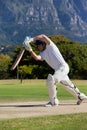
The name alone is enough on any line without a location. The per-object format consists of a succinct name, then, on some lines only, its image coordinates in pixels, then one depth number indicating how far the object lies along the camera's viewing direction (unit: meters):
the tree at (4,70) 124.25
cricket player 13.95
